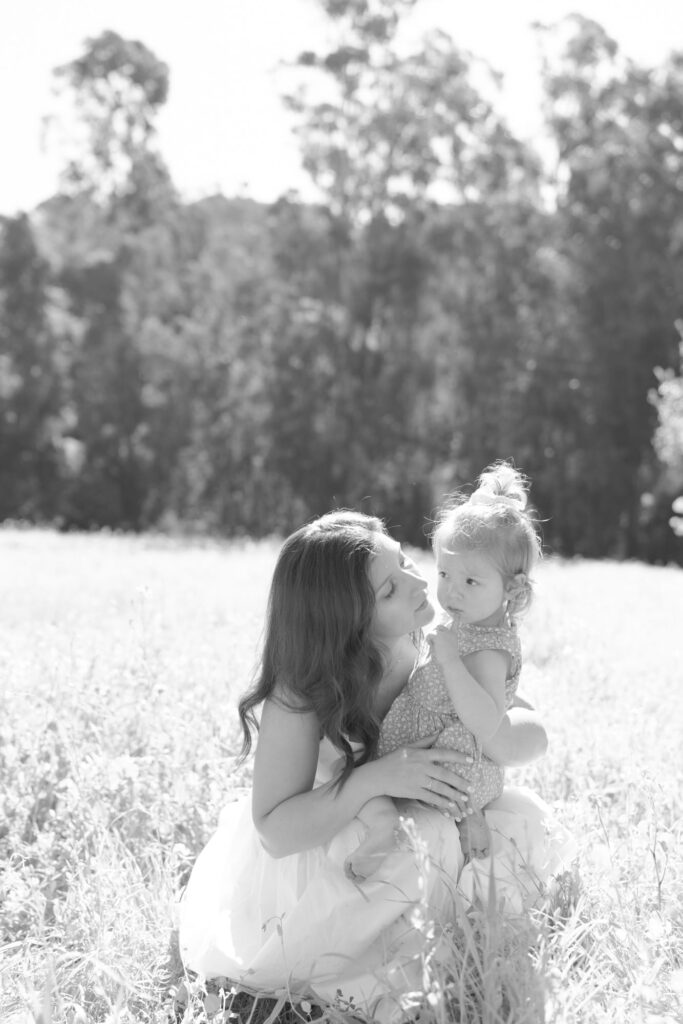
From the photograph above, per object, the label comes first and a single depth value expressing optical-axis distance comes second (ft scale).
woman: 8.92
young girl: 8.79
